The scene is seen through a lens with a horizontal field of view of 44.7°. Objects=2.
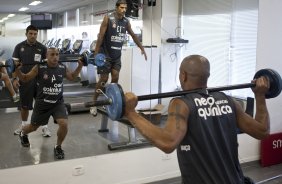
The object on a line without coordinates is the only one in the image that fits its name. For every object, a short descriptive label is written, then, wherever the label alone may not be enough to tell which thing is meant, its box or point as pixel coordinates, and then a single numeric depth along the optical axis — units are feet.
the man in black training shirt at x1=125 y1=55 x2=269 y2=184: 5.13
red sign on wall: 14.49
